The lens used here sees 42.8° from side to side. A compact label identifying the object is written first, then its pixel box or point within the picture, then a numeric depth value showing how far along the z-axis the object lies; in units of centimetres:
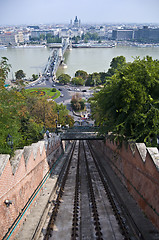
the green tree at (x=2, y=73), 1421
